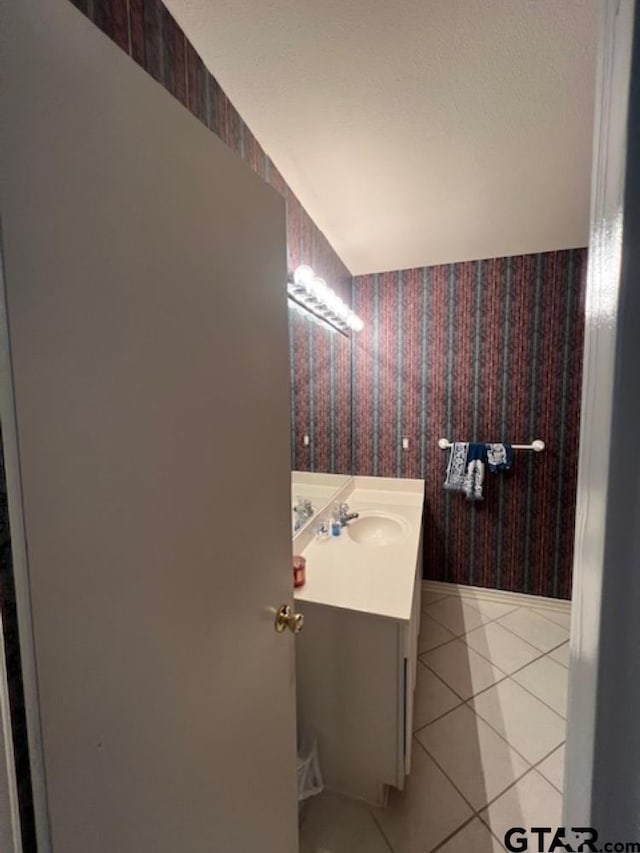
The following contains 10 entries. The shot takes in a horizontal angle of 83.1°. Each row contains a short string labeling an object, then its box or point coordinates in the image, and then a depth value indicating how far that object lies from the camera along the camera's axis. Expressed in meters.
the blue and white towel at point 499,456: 2.36
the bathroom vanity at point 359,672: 1.22
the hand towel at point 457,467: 2.40
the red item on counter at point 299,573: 1.36
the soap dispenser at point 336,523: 1.88
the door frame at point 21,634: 0.36
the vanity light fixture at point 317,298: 1.55
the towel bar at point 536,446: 2.35
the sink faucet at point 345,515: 2.03
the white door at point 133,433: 0.39
